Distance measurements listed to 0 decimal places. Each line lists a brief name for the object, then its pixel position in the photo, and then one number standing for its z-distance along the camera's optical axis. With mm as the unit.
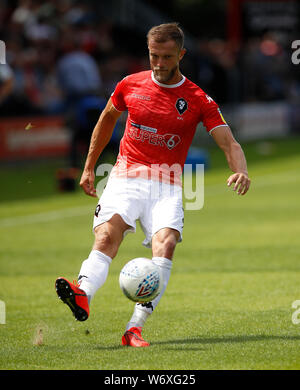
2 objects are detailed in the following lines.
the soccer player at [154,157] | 13680
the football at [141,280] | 12828
